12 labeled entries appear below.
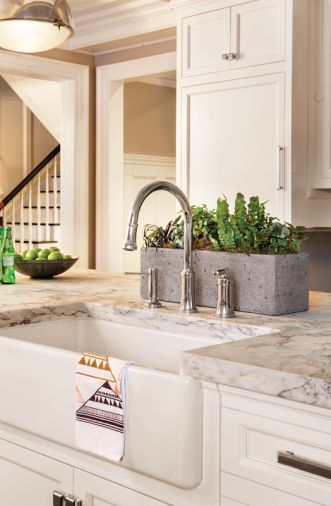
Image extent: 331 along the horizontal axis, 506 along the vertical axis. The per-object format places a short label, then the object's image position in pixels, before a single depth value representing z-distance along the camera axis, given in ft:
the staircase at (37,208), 24.50
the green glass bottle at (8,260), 8.50
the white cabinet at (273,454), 3.86
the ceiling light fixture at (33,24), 7.85
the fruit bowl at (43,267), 8.96
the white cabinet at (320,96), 11.66
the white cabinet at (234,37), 11.61
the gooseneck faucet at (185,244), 6.36
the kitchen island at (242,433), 3.92
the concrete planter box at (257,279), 6.13
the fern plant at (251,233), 6.29
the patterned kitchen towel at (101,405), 4.77
